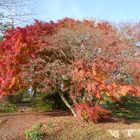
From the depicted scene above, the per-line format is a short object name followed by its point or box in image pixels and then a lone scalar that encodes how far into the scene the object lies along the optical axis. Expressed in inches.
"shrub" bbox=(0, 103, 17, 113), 311.1
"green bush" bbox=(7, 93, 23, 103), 365.5
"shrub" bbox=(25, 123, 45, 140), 230.5
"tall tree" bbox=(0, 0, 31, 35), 355.6
